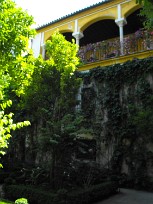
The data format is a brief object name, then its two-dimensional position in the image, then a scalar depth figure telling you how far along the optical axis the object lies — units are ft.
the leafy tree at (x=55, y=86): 28.81
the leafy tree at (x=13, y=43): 16.06
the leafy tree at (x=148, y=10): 14.17
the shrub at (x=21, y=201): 19.17
